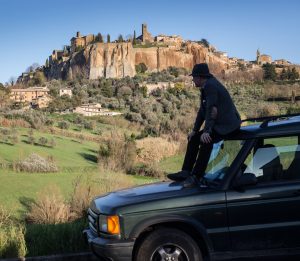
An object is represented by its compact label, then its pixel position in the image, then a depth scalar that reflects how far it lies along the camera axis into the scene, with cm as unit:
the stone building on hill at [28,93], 9138
